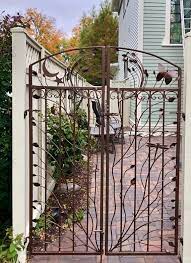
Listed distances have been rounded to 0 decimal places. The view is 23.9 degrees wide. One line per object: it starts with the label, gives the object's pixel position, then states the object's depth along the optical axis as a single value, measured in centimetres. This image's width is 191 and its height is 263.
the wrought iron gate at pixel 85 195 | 408
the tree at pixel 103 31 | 3288
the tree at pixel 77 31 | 4197
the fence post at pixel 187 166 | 384
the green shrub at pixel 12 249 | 356
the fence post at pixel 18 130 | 376
